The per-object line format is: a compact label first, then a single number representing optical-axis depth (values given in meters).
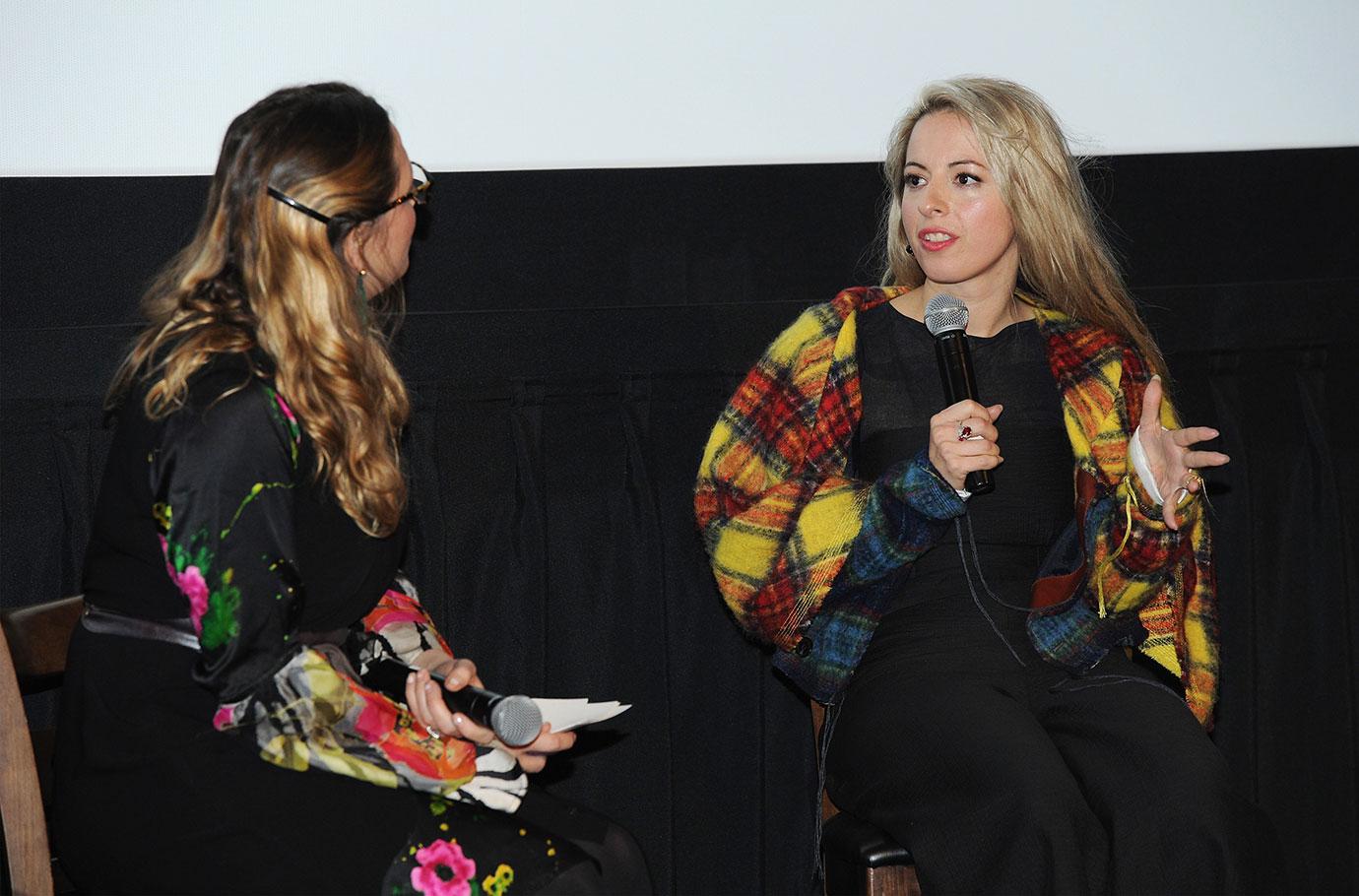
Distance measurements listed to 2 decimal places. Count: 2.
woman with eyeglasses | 3.36
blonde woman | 3.66
